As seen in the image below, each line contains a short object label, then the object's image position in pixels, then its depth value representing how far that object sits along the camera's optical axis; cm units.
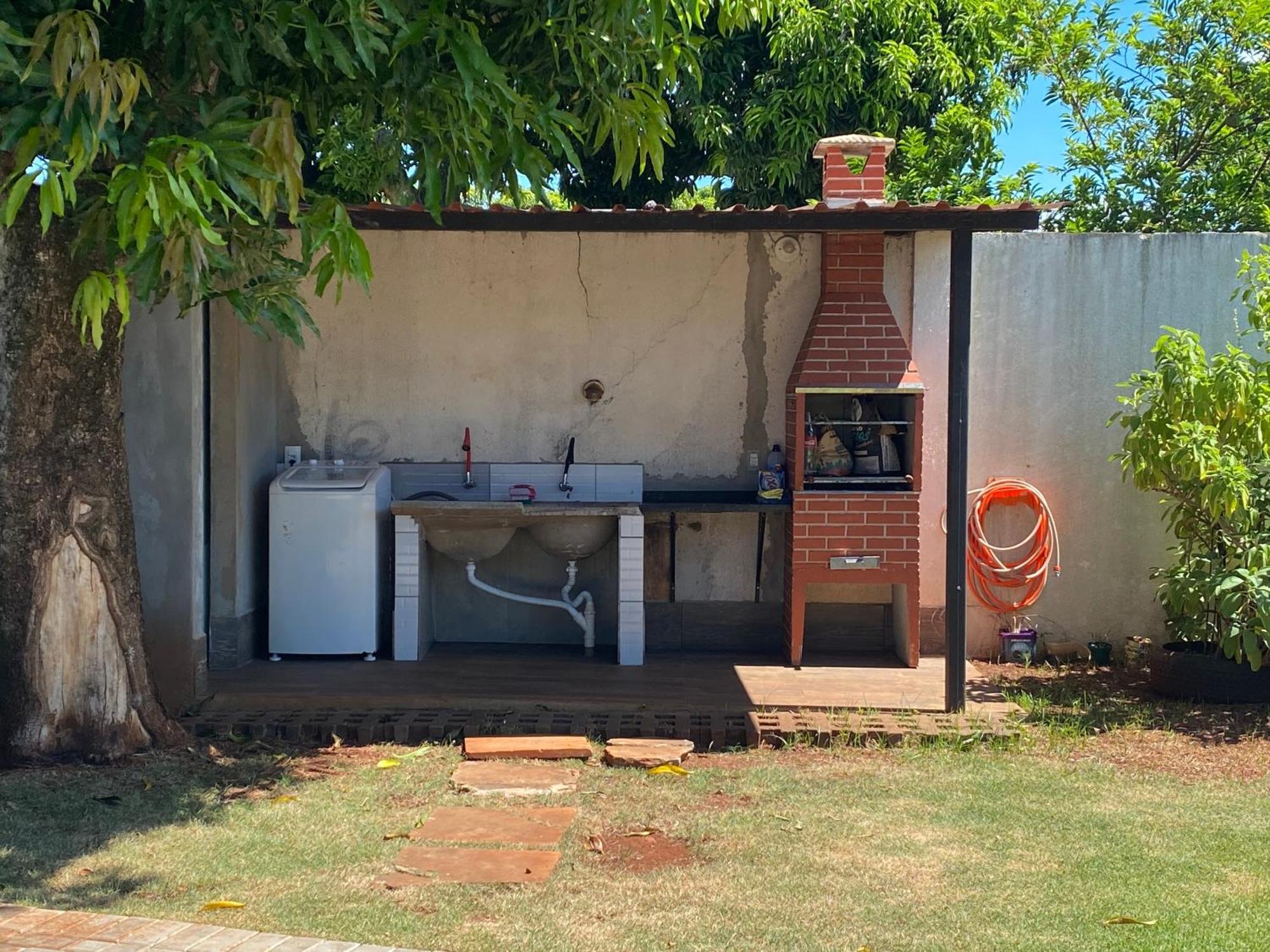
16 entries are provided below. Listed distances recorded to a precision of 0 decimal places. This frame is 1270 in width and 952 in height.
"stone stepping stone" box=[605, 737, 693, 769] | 605
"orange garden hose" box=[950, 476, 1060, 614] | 841
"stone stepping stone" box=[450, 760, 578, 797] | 570
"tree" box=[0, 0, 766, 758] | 427
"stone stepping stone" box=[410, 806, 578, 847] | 502
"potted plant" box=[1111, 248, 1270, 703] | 701
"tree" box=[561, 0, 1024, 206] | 1309
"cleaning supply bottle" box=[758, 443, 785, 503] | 812
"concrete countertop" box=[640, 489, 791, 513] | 795
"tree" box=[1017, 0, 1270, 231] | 1467
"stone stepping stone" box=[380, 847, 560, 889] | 455
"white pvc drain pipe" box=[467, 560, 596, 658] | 825
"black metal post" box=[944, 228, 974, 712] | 675
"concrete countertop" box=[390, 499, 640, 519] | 771
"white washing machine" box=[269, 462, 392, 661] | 778
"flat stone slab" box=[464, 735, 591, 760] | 618
